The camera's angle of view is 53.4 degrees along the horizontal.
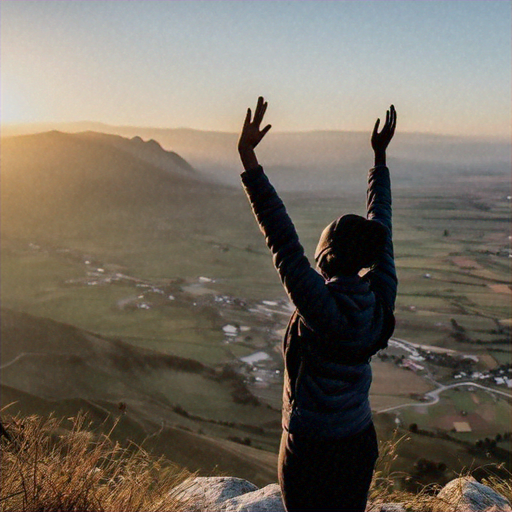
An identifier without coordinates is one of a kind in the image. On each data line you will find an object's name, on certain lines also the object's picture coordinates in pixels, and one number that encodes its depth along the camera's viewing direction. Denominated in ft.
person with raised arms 5.76
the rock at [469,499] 10.87
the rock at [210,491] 10.89
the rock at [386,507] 10.78
